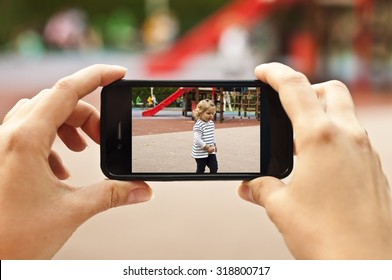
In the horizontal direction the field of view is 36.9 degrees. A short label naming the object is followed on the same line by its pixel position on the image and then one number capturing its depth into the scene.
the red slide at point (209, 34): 6.52
